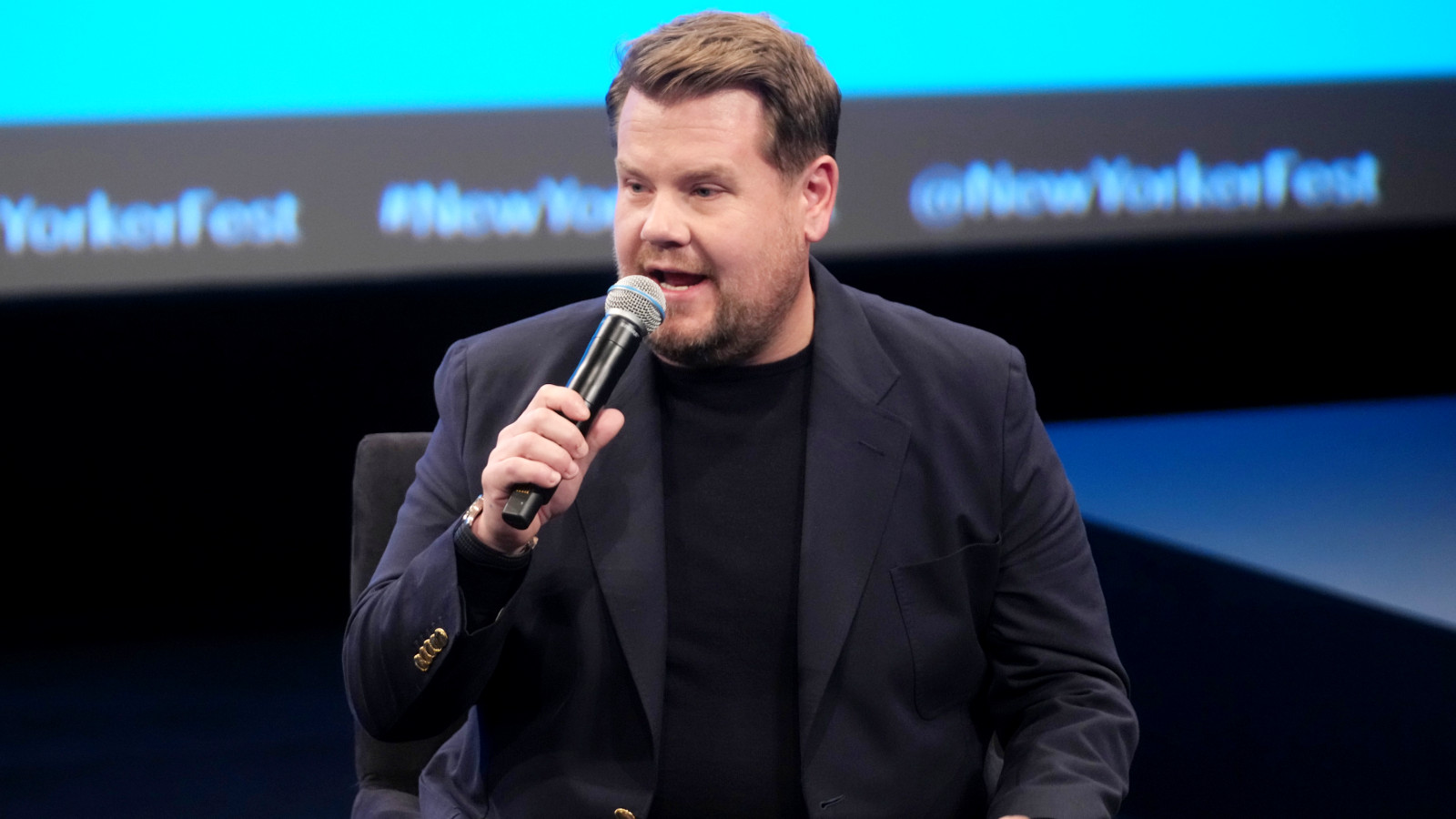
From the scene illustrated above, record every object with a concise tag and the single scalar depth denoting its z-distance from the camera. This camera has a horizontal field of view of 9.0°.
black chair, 6.89
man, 6.73
